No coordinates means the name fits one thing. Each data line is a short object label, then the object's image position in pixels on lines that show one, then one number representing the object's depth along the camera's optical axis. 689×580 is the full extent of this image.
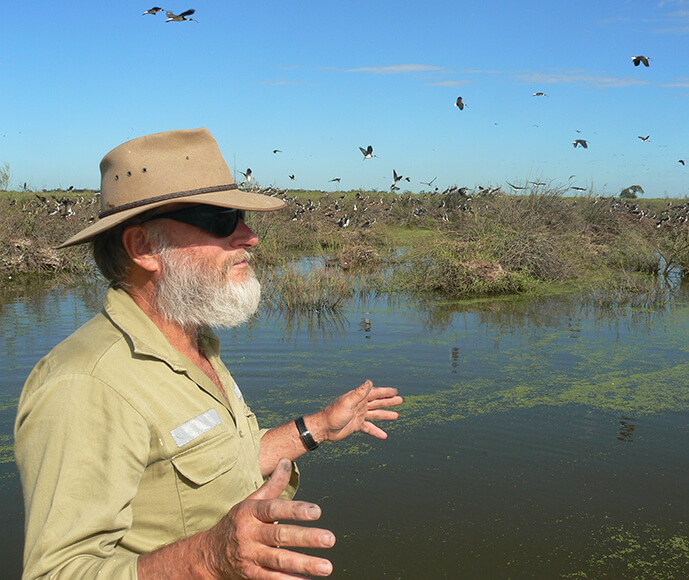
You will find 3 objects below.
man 1.35
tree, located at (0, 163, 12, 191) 15.18
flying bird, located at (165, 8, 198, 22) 7.51
